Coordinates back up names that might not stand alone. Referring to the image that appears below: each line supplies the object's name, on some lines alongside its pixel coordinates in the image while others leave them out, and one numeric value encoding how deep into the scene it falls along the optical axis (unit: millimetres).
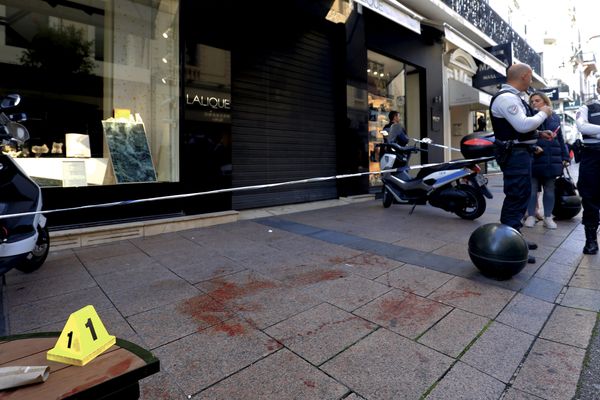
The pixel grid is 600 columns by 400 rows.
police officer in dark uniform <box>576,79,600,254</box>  4133
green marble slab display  5871
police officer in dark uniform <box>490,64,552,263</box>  3693
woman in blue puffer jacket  5091
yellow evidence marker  1156
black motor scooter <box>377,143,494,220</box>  5879
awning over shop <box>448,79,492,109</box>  13000
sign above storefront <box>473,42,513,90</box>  14117
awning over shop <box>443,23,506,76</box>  10359
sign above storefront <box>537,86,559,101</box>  18359
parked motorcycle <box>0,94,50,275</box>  2955
